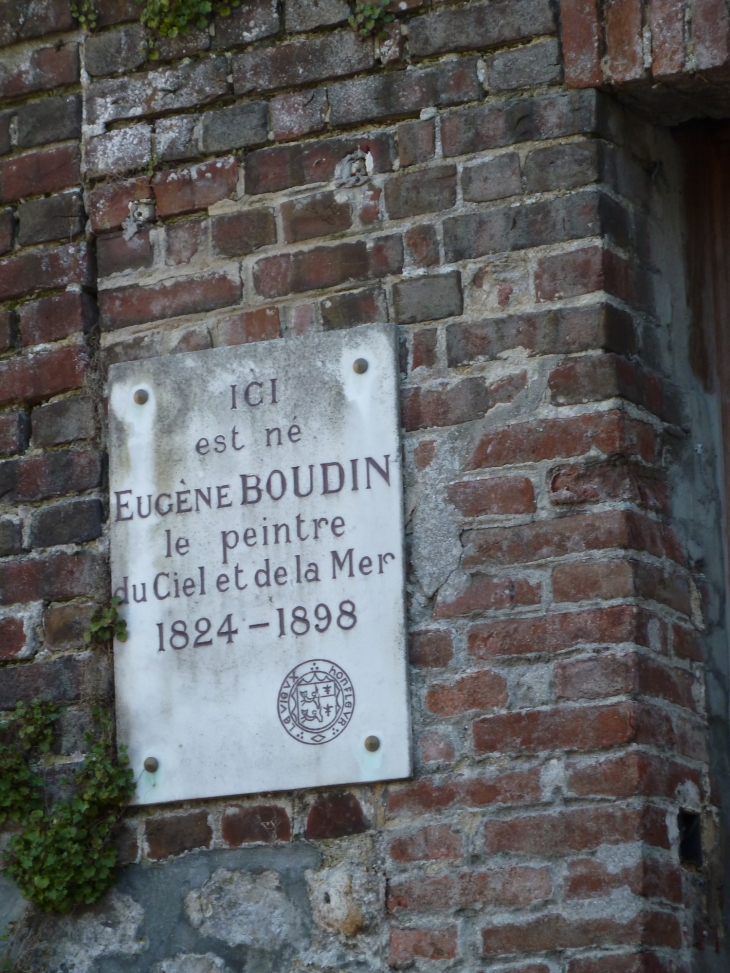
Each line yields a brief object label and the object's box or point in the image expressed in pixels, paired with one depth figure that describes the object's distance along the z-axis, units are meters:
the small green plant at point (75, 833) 3.18
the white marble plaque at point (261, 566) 3.10
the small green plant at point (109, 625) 3.28
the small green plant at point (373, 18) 3.32
